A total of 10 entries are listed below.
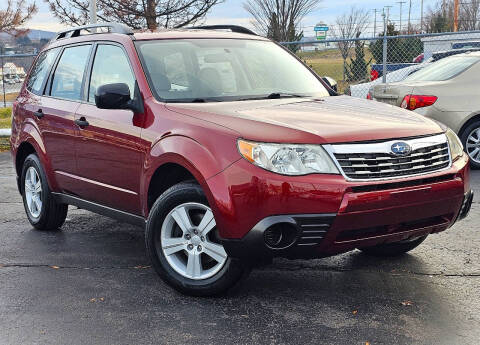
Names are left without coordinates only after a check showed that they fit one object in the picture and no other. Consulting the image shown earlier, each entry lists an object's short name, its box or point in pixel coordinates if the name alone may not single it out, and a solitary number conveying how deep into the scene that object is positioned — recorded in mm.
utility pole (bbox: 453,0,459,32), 41819
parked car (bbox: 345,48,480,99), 14531
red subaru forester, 4074
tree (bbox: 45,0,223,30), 19453
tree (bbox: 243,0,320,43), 28703
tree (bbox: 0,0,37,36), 31750
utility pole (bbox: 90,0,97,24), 15492
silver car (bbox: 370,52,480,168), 9461
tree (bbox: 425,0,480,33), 49156
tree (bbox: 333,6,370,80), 35031
